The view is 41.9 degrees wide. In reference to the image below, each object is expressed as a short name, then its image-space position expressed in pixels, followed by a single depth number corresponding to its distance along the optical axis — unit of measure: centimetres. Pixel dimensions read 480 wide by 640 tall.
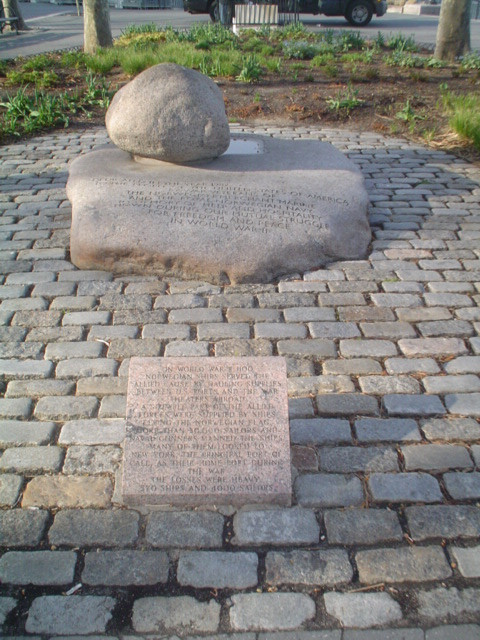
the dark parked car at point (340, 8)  1770
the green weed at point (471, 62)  1005
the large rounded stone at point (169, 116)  482
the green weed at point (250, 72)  944
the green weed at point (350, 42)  1186
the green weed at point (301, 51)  1105
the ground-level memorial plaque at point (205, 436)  249
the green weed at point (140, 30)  1349
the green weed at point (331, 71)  950
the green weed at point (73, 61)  1053
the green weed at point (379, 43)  1211
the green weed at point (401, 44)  1182
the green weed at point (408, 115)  802
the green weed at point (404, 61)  1040
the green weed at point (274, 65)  982
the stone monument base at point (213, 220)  427
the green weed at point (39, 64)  1043
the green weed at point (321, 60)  1027
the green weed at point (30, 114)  784
